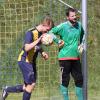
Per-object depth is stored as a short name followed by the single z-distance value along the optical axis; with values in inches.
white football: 675.2
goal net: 845.2
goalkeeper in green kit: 707.4
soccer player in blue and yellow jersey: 682.2
